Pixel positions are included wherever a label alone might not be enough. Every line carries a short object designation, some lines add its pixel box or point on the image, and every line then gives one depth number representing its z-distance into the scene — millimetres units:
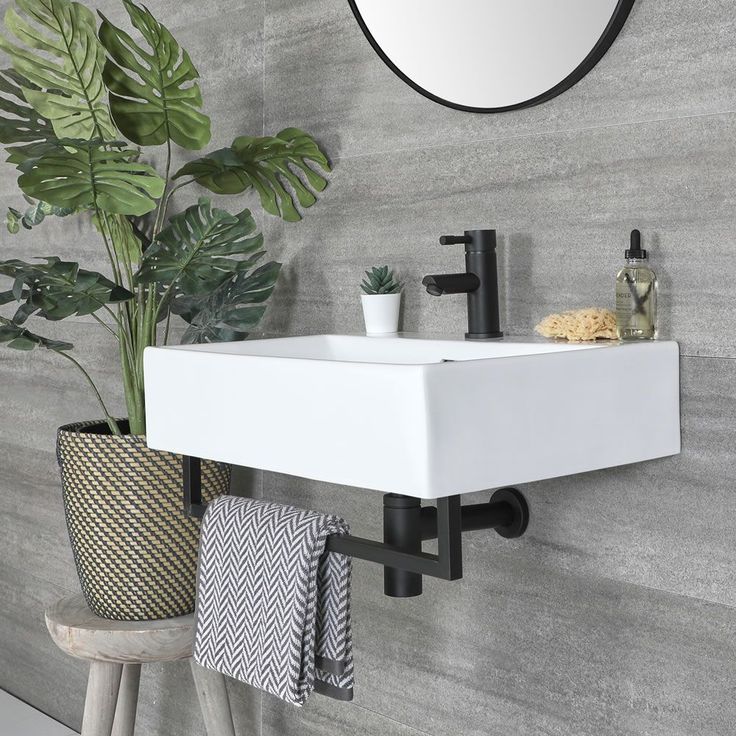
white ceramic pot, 1663
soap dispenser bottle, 1321
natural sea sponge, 1354
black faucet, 1471
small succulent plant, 1669
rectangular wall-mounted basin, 1070
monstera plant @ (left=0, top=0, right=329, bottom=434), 1670
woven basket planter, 1796
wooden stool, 1777
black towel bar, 1171
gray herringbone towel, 1359
